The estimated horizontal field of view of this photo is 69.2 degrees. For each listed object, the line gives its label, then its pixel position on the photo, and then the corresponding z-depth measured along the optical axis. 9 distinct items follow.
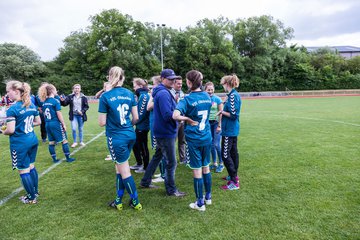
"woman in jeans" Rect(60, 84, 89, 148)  8.32
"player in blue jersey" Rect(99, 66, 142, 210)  3.66
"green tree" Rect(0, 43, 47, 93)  40.56
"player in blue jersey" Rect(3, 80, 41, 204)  3.89
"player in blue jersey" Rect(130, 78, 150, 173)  5.45
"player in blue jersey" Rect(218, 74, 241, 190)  4.63
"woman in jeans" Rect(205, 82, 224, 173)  5.55
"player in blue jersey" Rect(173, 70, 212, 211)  3.73
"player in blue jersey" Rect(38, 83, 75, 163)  6.30
